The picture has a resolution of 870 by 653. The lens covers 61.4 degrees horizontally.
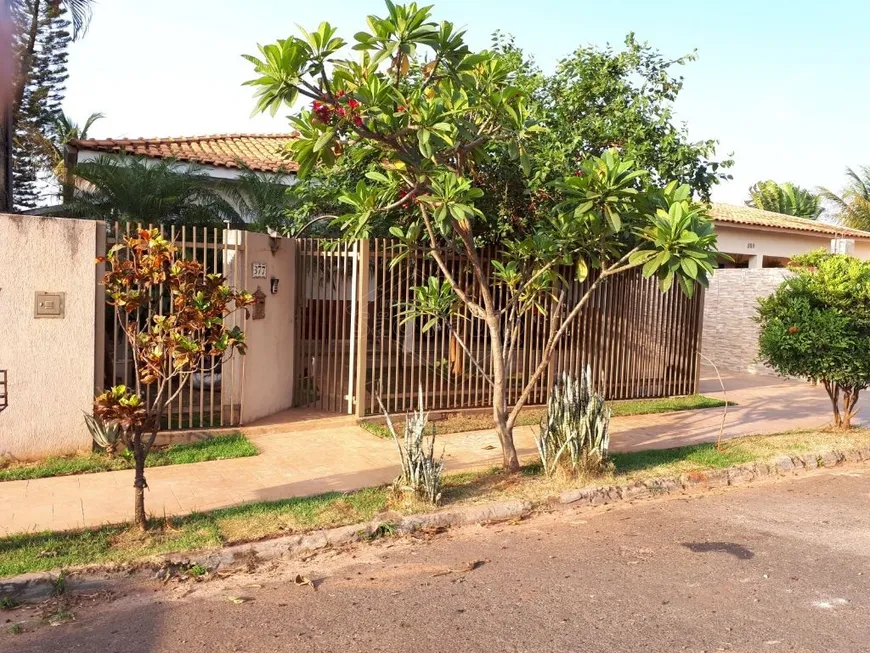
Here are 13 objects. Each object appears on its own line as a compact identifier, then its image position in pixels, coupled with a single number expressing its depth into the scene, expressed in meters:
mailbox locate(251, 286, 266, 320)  8.45
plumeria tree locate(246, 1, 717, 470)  5.42
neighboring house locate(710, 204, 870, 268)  20.38
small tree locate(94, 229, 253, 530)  5.00
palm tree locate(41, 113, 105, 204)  11.46
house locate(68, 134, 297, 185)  13.62
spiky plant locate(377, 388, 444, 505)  5.99
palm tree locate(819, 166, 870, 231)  28.38
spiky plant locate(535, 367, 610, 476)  6.75
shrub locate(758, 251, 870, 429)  8.85
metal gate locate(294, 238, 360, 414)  9.15
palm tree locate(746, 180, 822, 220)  30.08
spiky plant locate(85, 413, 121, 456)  6.87
